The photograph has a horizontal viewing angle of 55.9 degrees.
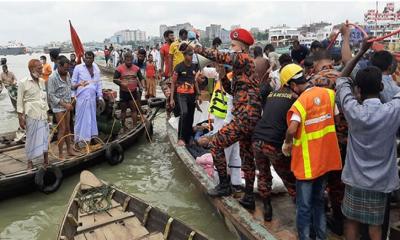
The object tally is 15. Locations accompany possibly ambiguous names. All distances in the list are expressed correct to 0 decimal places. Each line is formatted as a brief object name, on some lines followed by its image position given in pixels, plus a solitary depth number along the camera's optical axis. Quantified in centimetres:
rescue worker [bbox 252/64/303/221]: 352
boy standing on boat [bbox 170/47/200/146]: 693
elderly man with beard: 597
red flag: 846
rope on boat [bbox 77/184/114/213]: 470
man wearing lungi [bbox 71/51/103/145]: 728
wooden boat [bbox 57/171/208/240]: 397
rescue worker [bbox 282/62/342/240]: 319
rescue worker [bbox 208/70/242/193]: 460
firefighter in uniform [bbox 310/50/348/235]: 354
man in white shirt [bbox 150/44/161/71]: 1749
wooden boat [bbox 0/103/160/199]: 600
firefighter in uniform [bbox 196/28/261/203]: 390
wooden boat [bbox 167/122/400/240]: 362
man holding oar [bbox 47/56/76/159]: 668
